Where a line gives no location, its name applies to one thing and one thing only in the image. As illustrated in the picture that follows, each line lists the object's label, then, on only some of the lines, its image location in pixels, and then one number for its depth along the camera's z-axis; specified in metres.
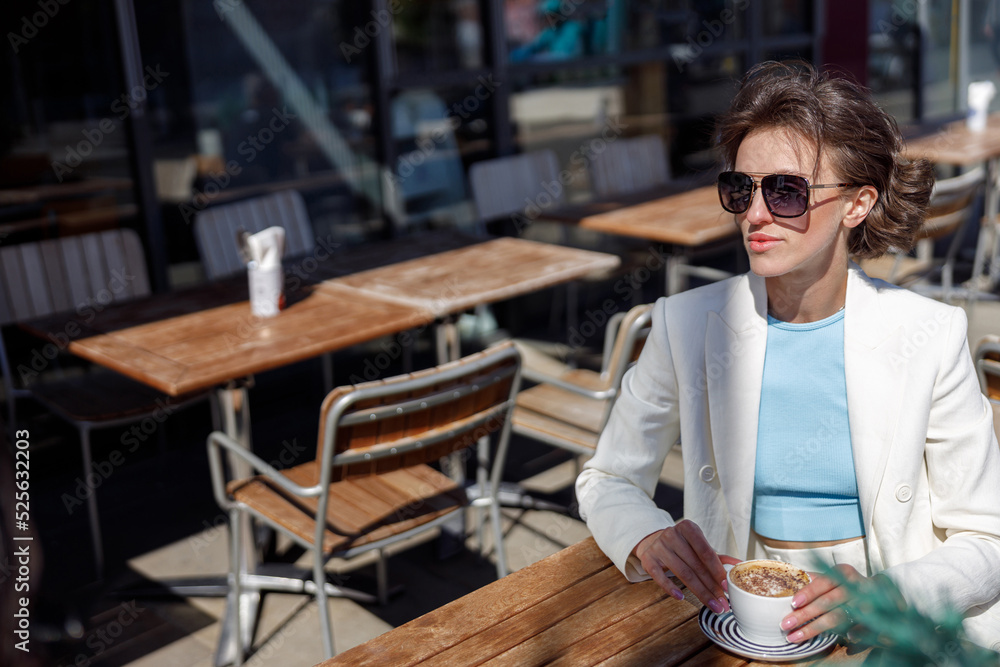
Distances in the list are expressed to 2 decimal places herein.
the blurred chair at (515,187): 4.81
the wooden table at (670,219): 4.11
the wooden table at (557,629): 1.18
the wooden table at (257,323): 2.73
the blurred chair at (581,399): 2.68
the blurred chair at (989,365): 2.07
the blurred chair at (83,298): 3.23
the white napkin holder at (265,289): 3.06
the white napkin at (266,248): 3.05
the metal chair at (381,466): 2.21
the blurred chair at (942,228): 4.37
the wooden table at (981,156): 5.49
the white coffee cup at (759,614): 1.12
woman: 1.43
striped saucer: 1.14
